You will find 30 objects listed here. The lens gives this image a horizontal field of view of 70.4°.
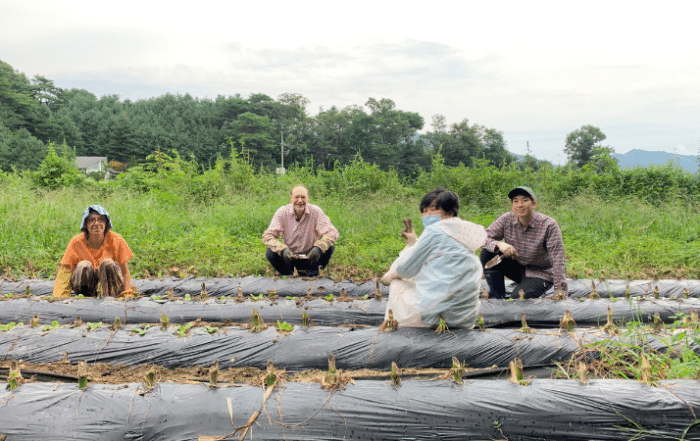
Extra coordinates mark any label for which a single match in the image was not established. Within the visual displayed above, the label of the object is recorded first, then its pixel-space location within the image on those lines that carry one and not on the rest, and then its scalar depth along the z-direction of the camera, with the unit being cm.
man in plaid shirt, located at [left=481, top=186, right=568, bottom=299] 387
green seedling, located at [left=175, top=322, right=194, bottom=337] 300
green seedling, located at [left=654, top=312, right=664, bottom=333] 280
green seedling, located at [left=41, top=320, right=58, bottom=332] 311
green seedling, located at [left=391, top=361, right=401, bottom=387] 213
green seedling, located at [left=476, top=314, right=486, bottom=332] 294
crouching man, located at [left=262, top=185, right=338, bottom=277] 511
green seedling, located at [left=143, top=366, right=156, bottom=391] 214
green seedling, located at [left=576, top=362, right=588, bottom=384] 210
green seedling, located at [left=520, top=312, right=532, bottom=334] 293
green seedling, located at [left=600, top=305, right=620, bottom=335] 285
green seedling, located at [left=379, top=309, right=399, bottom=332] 290
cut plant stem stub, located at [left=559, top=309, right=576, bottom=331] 290
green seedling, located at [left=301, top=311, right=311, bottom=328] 295
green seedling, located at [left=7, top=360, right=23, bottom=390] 219
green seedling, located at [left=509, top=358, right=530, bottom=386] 212
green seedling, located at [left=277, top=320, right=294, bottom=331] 299
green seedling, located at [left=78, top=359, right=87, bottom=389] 214
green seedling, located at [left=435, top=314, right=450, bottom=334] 284
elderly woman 417
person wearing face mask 279
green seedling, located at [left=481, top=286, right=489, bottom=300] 398
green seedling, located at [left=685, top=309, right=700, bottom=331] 276
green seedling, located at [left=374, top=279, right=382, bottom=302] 386
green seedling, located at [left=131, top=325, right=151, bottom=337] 301
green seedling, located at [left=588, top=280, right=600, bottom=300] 379
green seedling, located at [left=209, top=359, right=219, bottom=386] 213
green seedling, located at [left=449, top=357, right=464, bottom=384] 214
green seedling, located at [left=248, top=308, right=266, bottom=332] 297
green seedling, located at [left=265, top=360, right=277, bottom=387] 213
